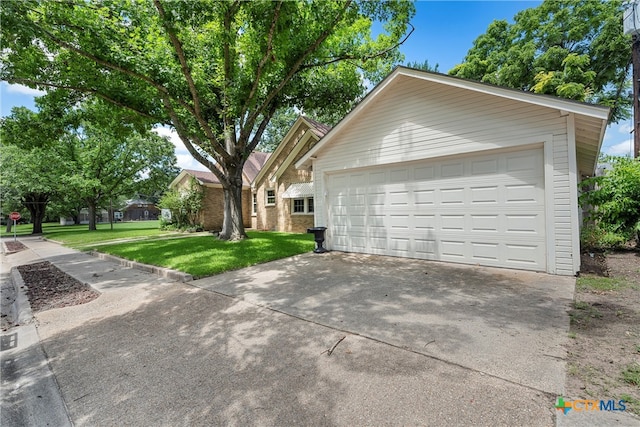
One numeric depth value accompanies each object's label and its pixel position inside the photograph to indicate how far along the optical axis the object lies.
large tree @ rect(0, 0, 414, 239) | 6.33
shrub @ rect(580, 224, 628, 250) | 7.39
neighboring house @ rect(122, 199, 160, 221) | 55.75
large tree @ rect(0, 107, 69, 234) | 20.20
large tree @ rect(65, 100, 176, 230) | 20.94
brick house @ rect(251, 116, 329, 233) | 14.85
